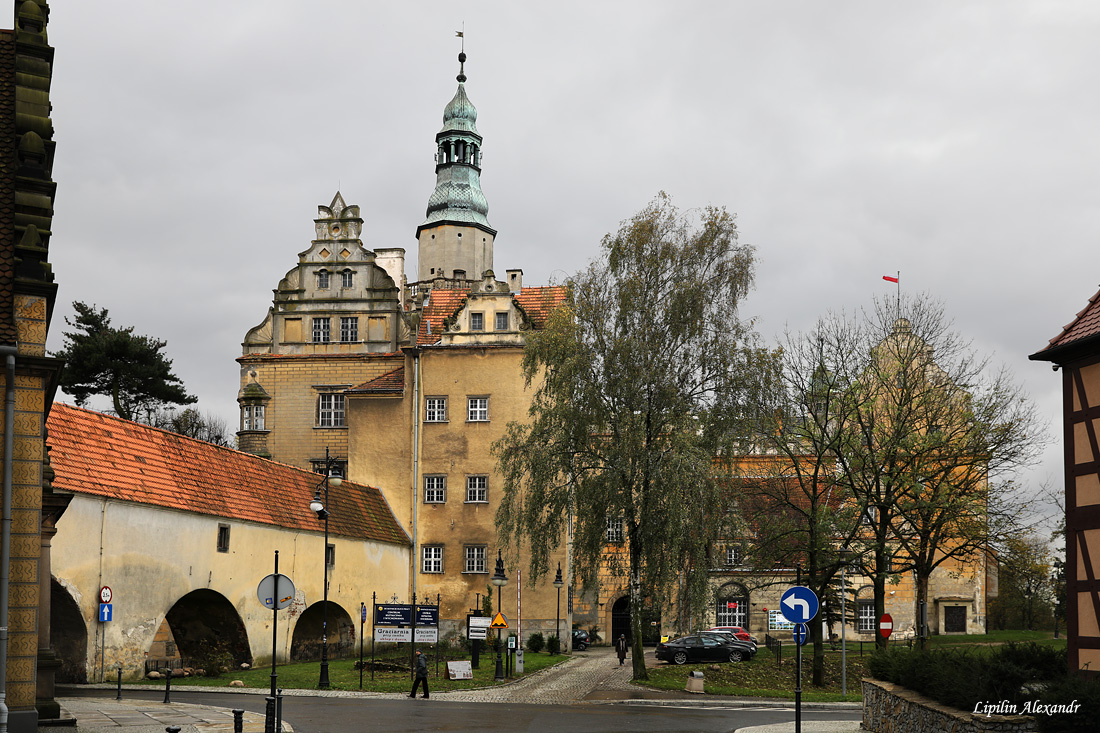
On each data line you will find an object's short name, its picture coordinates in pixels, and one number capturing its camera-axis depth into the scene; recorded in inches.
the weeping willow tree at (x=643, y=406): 1268.5
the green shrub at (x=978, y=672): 595.5
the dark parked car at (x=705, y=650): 1595.7
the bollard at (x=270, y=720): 683.4
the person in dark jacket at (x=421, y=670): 1081.4
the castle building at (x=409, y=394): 1911.9
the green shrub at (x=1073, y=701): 503.2
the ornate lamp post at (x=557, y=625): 1882.4
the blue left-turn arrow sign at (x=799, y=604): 616.4
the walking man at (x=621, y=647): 1658.5
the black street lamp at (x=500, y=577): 1397.6
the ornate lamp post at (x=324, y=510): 1143.3
